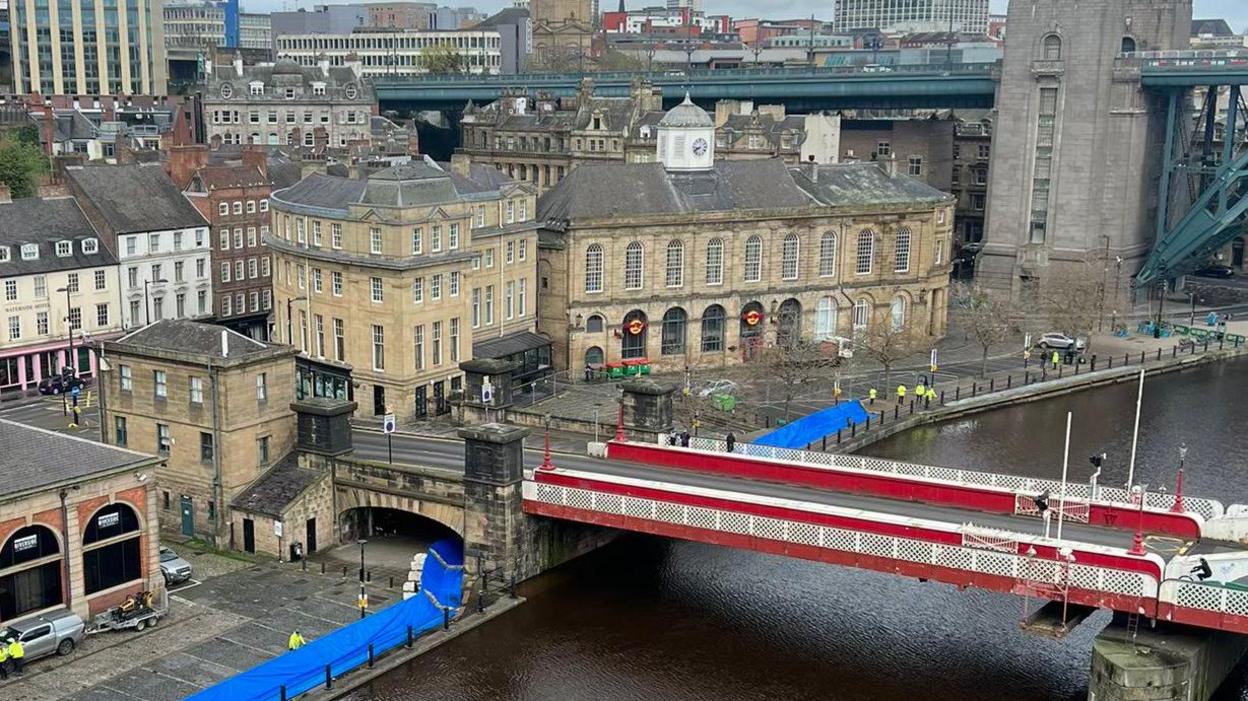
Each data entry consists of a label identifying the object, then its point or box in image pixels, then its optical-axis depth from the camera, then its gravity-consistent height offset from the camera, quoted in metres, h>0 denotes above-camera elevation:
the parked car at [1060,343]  99.06 -16.28
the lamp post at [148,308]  93.38 -14.17
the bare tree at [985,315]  94.88 -14.72
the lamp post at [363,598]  51.36 -18.61
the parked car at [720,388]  84.19 -17.17
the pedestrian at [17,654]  45.44 -18.37
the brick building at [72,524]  46.81 -14.94
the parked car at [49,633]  46.34 -18.16
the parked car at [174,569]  54.03 -18.38
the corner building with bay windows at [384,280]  72.69 -9.63
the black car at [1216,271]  136.75 -15.12
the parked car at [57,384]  84.19 -17.58
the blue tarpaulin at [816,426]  73.25 -17.29
